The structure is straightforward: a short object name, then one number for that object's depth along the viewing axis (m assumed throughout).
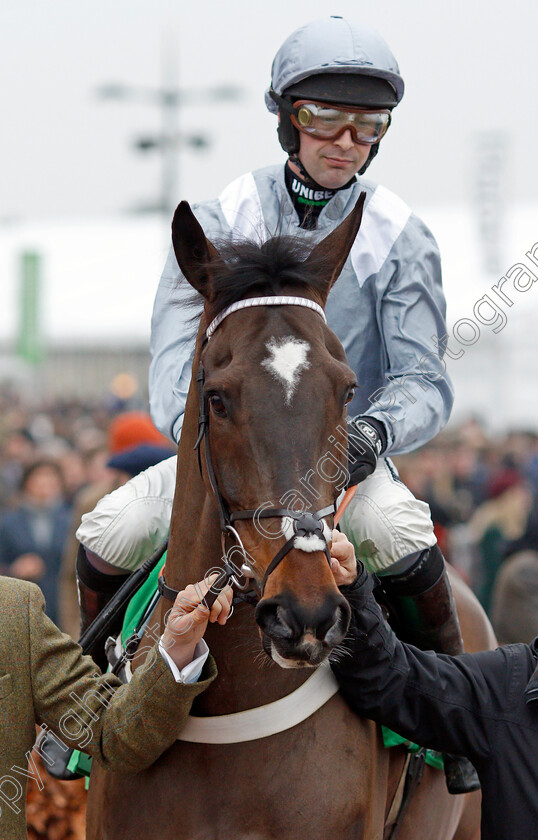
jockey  6.89
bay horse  5.30
